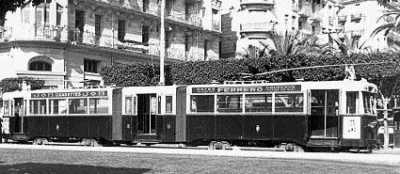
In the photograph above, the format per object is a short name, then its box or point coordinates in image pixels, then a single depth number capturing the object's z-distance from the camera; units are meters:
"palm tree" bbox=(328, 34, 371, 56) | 51.75
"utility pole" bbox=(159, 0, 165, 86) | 40.43
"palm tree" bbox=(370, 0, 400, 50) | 39.16
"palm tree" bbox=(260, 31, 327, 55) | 53.56
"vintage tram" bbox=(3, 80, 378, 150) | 26.61
